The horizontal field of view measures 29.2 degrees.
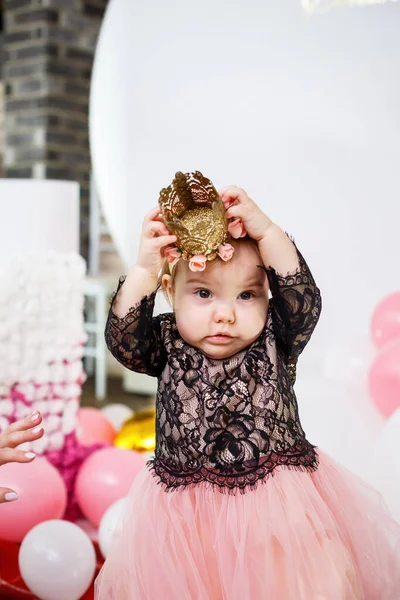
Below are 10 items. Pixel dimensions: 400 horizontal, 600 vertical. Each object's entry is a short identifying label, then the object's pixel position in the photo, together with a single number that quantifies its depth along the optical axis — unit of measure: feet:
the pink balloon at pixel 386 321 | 8.46
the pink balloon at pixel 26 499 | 7.32
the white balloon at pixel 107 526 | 7.18
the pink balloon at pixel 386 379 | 7.72
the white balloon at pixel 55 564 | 6.60
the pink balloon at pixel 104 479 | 8.16
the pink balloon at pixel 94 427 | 10.14
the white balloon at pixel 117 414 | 11.65
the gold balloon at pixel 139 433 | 9.78
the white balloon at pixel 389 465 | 6.46
